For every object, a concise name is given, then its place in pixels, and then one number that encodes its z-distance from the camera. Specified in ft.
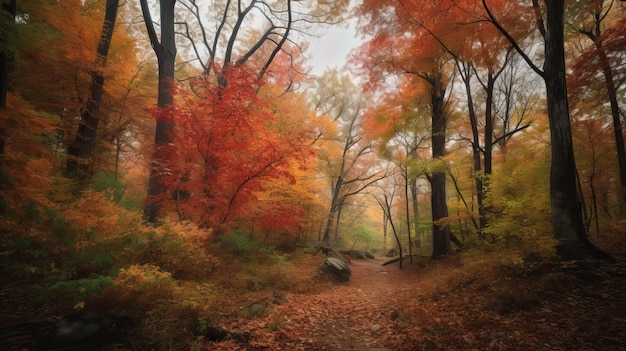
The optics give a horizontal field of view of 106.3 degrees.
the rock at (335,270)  28.76
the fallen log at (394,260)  43.01
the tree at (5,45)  10.66
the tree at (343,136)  55.83
